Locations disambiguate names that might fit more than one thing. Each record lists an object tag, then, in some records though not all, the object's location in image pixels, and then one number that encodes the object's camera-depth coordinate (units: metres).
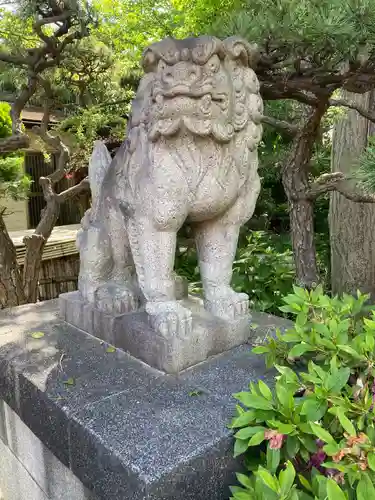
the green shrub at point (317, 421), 0.98
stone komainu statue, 1.44
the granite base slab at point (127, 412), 1.18
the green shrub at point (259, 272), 3.74
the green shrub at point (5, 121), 3.76
